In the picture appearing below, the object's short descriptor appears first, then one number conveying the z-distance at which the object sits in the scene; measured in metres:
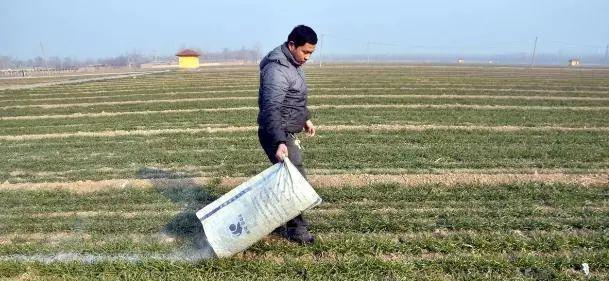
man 4.30
